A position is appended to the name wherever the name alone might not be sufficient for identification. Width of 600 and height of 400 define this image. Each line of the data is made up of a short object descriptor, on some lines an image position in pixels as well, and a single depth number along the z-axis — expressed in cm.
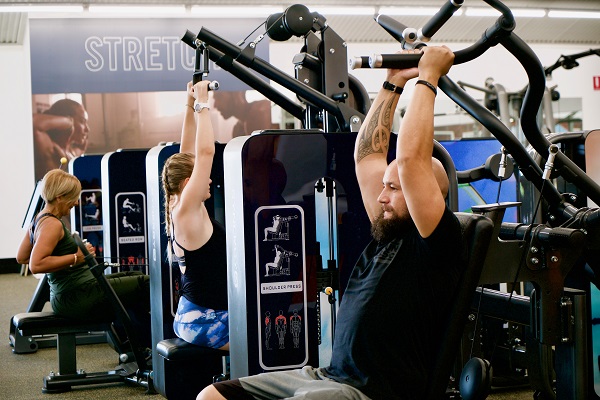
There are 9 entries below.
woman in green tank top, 455
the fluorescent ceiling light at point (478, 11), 1109
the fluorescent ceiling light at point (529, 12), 1119
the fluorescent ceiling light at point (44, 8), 974
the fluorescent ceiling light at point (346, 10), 1070
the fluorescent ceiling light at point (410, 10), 1094
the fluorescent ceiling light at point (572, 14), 1162
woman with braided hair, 333
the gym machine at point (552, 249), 261
